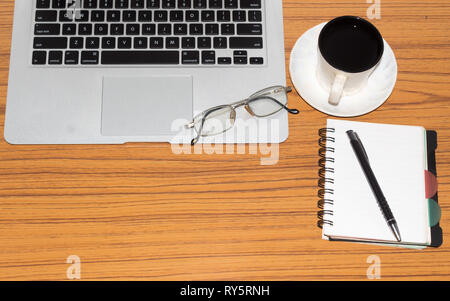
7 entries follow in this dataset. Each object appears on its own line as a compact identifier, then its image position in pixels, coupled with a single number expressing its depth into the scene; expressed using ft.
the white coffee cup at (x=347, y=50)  2.65
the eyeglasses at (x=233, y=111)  2.84
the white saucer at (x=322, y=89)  2.85
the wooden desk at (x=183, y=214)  2.77
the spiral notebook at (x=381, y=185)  2.76
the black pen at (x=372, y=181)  2.73
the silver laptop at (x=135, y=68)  2.86
